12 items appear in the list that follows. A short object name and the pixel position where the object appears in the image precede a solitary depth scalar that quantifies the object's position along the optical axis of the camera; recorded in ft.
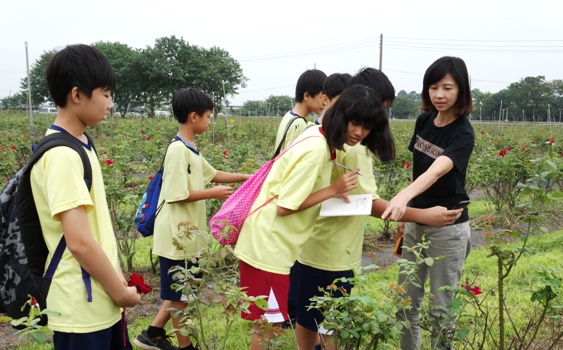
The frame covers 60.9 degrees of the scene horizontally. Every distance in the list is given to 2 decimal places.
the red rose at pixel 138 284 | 5.02
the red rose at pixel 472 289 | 5.74
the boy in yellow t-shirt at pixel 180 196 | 7.95
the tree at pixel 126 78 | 139.44
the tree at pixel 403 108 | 214.07
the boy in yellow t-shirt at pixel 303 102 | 10.85
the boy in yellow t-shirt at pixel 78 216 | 4.42
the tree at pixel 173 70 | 138.41
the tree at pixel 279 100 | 231.91
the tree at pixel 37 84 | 138.83
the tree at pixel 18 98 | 133.12
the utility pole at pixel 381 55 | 69.68
